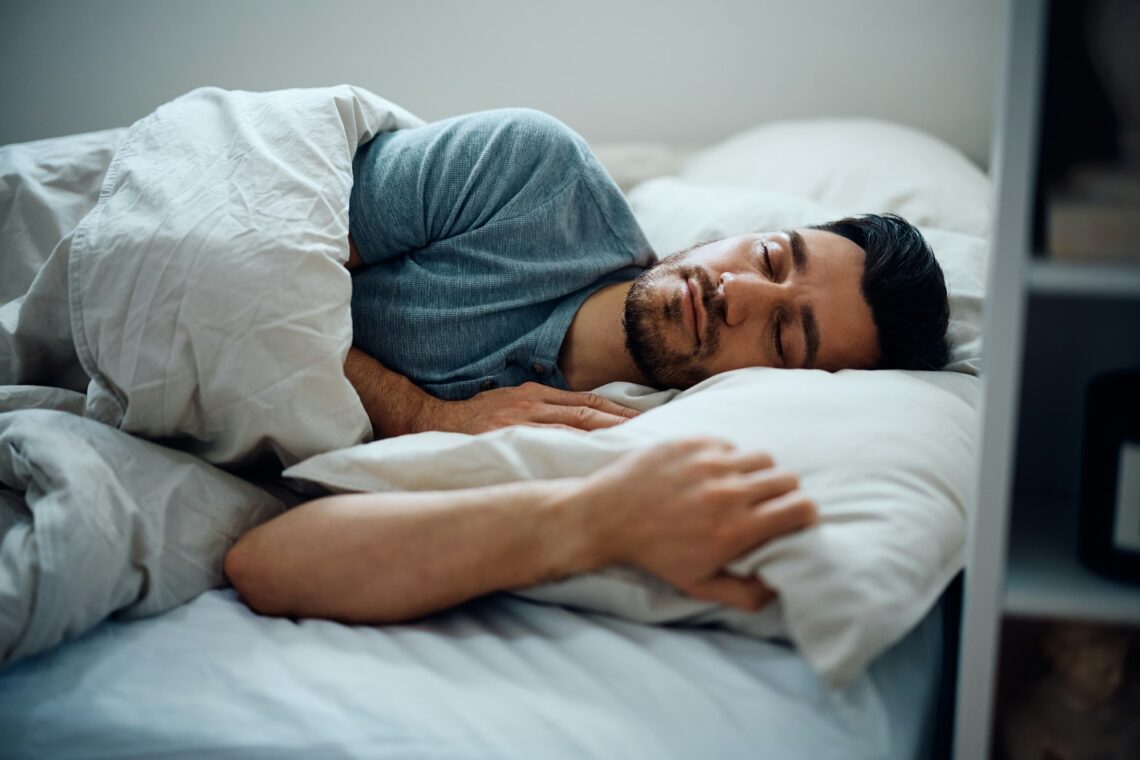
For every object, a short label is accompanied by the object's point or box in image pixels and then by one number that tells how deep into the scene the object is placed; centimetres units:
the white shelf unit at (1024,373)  57
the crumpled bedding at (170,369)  76
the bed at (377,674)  66
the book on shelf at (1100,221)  57
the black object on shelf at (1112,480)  62
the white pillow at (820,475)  65
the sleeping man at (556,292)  109
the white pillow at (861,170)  136
